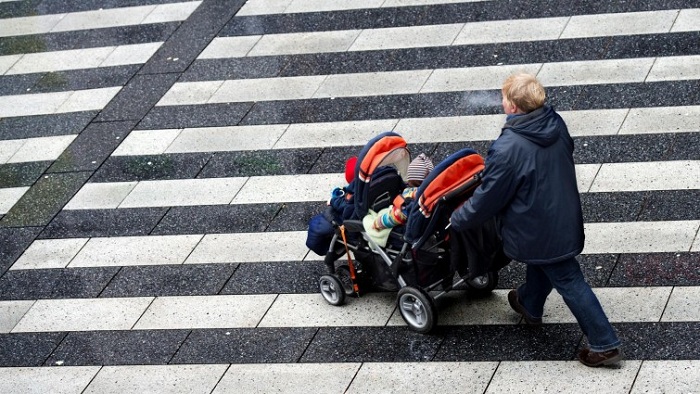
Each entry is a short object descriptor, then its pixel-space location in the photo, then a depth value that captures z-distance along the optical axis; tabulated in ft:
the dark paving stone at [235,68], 36.24
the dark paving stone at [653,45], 33.01
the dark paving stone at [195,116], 34.01
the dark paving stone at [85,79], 37.76
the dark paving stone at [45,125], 35.42
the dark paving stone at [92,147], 33.30
